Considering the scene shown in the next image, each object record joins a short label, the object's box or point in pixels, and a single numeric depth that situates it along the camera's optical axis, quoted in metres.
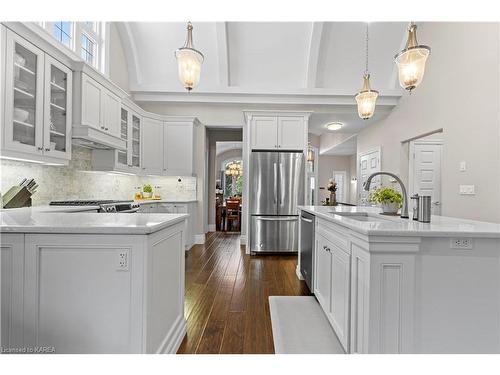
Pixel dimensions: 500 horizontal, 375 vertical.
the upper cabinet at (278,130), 4.91
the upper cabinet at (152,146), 4.78
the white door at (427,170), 5.17
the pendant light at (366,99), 3.30
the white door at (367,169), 6.23
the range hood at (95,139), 3.15
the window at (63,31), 3.42
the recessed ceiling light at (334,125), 6.29
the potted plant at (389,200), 2.36
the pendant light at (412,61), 2.34
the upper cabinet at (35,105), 2.32
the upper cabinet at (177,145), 5.15
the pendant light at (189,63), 2.69
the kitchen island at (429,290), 1.42
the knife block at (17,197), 2.47
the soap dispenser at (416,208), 1.83
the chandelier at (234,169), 10.91
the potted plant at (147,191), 5.05
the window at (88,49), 4.02
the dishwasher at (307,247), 2.82
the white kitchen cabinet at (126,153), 3.95
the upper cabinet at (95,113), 3.16
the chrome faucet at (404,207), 2.05
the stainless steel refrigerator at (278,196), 4.68
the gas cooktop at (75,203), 2.97
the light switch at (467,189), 3.56
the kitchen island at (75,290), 1.39
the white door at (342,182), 11.90
